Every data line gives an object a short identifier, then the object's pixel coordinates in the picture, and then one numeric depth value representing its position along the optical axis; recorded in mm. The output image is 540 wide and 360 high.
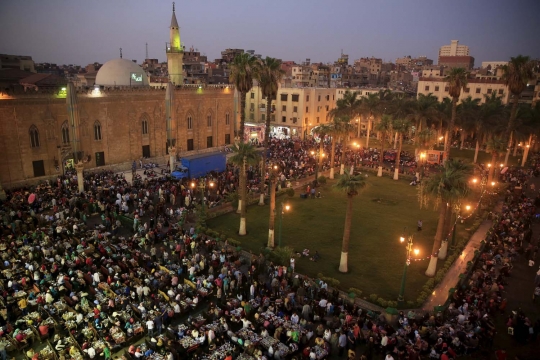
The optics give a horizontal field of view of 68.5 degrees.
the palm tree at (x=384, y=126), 43719
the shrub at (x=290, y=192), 37094
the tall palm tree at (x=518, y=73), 32219
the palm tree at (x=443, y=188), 21497
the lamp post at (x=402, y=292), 20161
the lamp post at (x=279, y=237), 26588
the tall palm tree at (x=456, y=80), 32125
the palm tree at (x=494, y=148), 35062
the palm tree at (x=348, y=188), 22359
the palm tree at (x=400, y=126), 41375
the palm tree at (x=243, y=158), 27250
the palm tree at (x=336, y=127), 40375
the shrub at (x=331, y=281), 21484
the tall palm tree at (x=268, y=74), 28594
